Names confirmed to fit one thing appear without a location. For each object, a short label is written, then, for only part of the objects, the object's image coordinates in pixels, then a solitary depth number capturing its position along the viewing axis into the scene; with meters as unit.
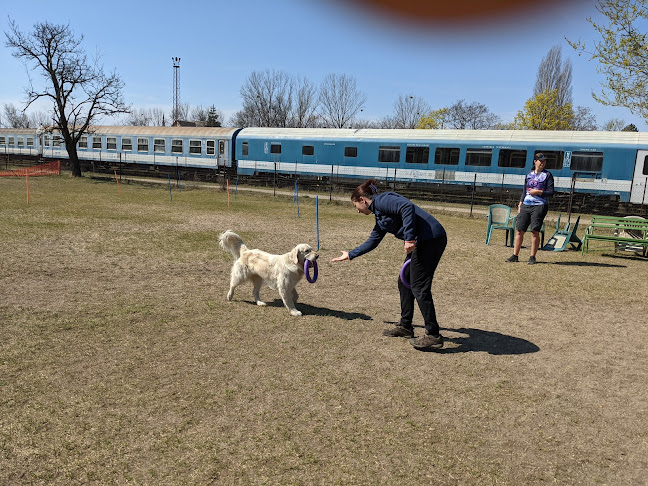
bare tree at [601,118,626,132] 53.86
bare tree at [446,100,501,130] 57.09
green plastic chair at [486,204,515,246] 11.62
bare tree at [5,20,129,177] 30.28
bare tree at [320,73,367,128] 54.62
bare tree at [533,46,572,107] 43.25
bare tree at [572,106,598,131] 50.12
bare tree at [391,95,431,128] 55.98
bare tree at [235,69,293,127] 58.06
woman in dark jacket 4.44
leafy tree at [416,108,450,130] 48.91
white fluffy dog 5.54
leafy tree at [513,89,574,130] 37.12
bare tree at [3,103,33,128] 90.69
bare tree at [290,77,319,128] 57.06
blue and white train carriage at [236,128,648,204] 19.34
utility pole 60.16
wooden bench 10.49
